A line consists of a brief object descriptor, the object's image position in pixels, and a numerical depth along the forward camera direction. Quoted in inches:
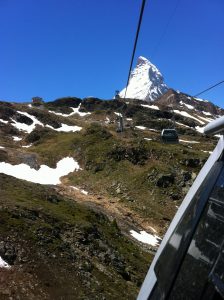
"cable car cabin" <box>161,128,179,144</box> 1410.3
